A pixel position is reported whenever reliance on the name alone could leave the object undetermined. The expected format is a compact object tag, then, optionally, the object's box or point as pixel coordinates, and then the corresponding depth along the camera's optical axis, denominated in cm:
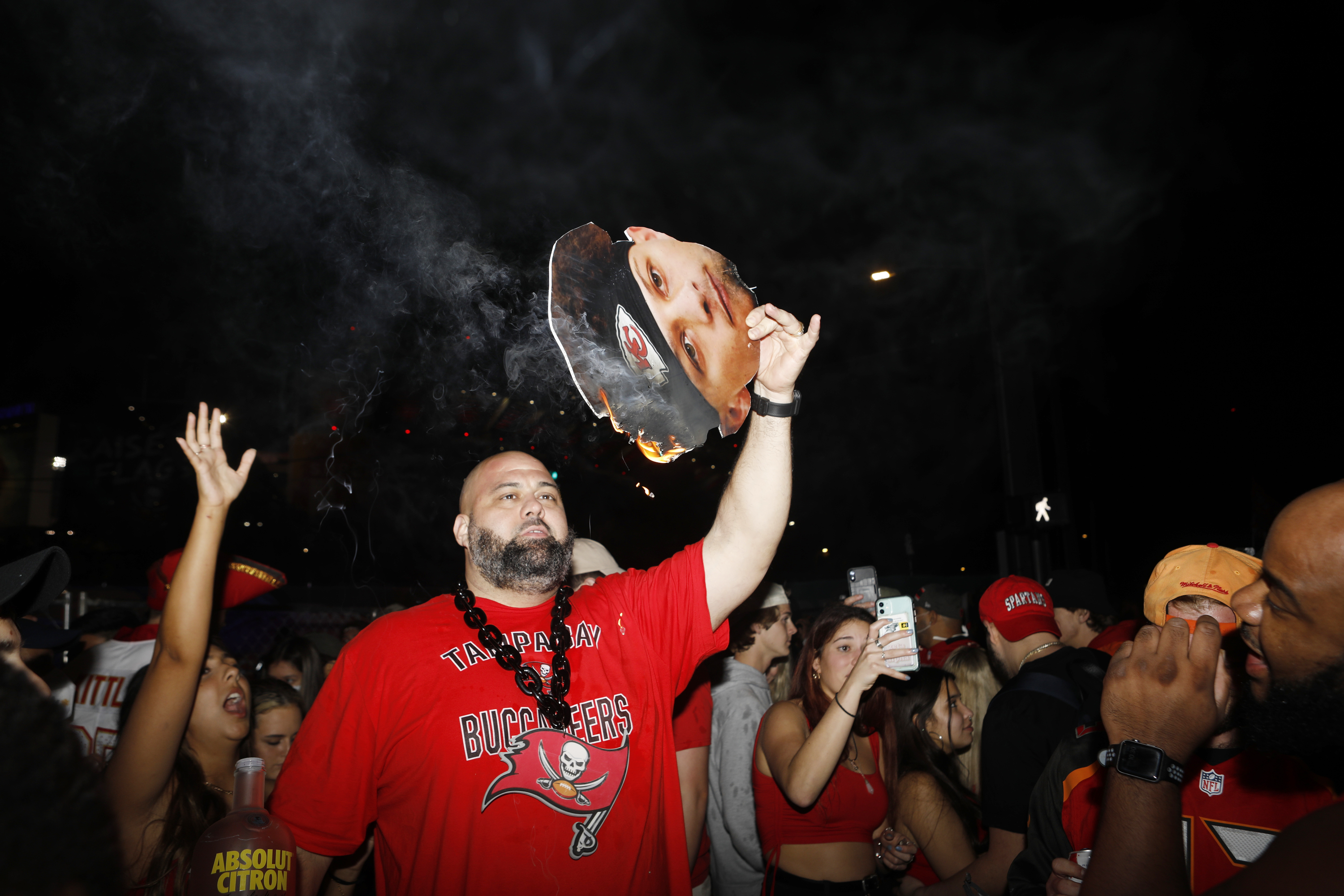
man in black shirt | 317
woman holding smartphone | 327
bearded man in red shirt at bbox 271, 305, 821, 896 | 216
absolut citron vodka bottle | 170
